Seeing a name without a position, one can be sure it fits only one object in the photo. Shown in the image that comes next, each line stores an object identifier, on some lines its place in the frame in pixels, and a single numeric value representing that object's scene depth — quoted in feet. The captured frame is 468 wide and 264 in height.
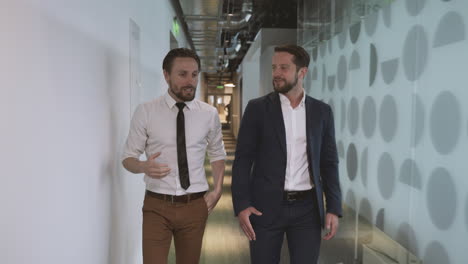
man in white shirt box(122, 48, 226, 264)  8.18
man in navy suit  8.15
